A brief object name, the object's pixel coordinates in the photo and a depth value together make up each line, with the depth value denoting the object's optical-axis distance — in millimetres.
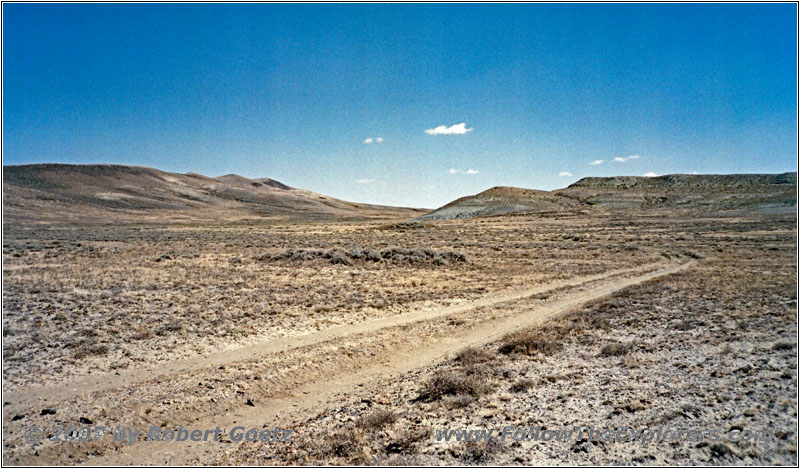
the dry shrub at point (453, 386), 7953
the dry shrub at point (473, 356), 9797
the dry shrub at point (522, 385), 8102
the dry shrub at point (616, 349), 9766
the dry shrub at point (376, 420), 6910
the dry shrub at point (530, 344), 10320
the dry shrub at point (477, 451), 5855
